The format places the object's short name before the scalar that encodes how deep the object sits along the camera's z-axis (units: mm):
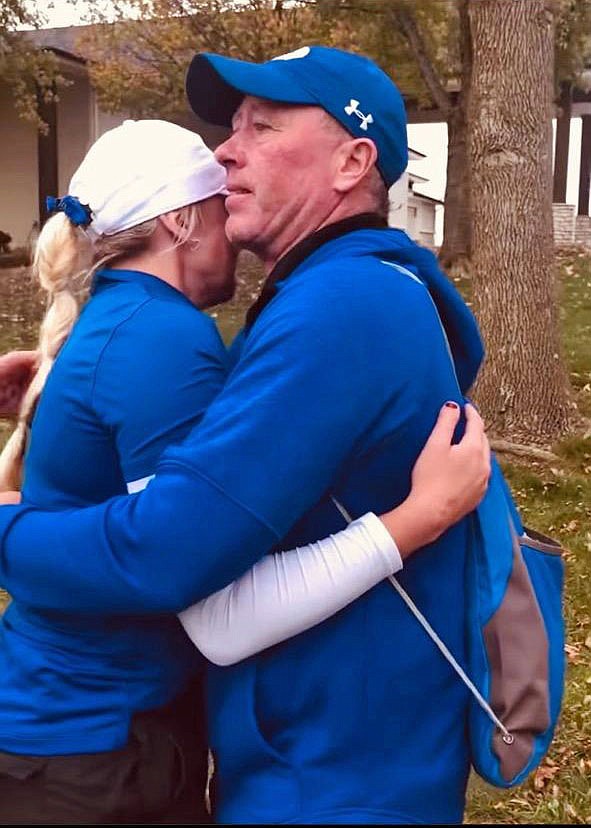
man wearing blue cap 1576
